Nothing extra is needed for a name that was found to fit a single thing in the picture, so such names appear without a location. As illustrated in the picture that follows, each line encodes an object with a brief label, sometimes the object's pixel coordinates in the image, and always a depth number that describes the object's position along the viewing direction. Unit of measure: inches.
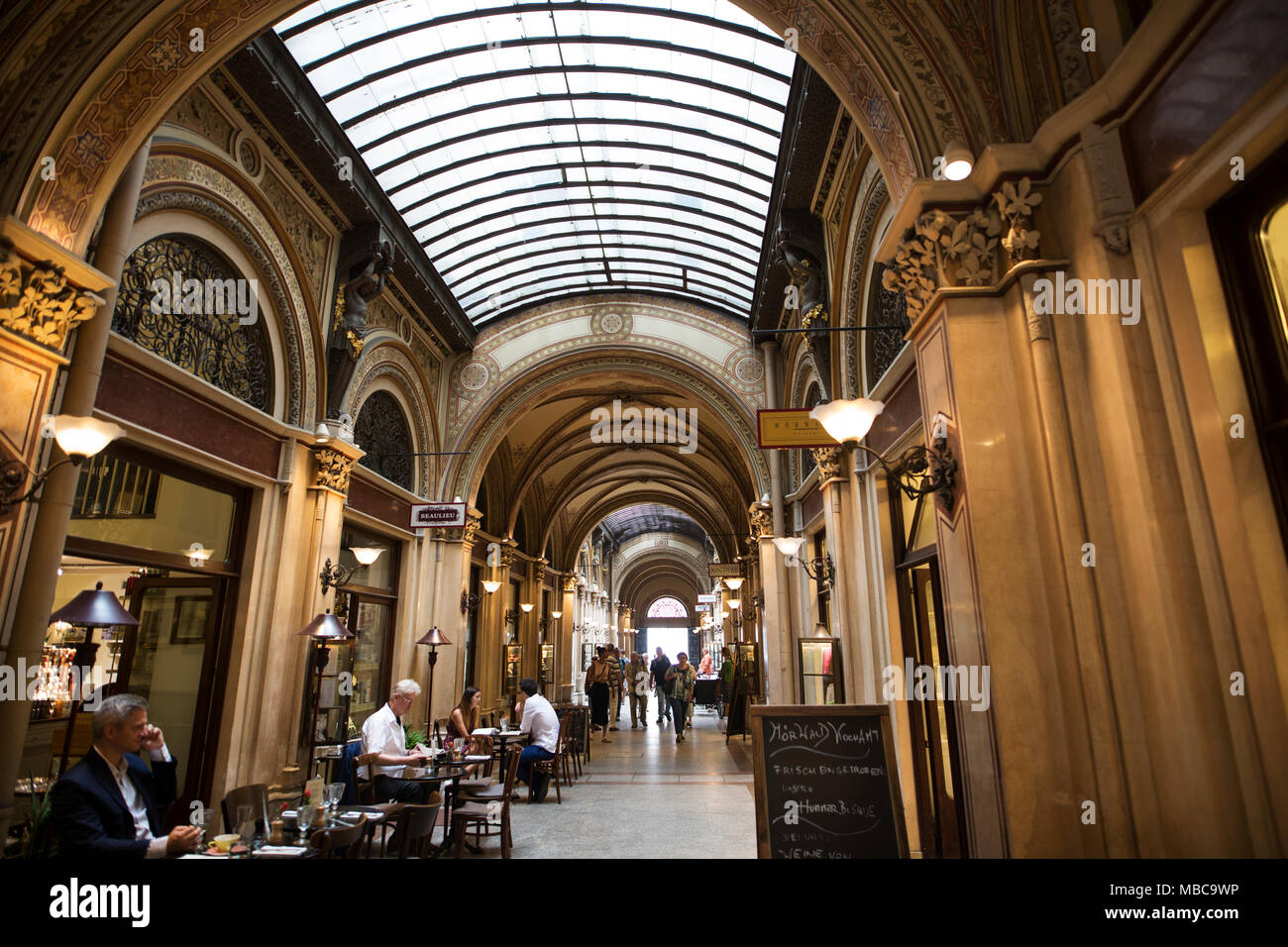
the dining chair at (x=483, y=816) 215.0
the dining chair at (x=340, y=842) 131.9
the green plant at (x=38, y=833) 154.6
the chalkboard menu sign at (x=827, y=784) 129.0
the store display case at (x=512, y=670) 613.7
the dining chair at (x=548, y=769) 317.1
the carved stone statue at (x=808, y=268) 306.3
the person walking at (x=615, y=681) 753.9
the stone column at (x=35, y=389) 149.0
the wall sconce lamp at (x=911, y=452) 137.6
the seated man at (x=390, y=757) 222.7
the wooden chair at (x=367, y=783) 218.8
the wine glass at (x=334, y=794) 149.0
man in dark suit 102.4
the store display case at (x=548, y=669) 743.7
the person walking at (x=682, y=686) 590.1
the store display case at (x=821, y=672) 284.5
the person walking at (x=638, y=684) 698.2
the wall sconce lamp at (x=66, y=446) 145.9
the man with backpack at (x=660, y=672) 693.4
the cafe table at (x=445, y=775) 218.2
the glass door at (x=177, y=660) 243.8
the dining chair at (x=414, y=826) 156.9
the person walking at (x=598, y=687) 562.9
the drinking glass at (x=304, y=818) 136.3
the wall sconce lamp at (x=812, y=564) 315.6
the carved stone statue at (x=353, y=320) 318.0
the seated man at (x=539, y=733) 313.0
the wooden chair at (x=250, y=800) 144.4
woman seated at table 312.0
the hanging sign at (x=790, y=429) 238.5
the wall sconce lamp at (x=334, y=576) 297.3
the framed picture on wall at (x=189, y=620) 254.8
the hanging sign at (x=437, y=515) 357.7
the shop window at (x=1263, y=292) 98.6
